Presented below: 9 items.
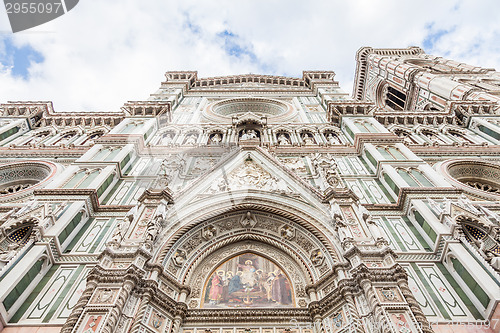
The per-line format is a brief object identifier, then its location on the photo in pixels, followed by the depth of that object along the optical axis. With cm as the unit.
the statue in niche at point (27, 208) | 825
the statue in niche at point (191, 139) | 1475
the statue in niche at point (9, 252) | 696
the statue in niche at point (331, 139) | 1496
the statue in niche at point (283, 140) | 1500
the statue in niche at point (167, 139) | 1490
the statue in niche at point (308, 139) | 1496
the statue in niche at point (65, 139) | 1504
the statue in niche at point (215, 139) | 1515
